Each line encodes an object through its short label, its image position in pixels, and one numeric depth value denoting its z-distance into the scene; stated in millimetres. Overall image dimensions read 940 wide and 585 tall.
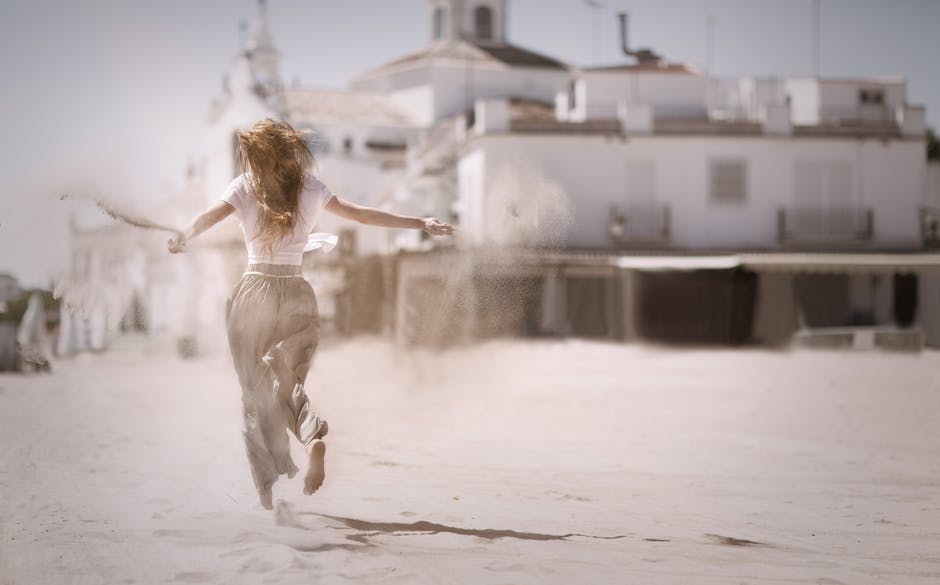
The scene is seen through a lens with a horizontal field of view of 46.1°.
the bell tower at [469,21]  62188
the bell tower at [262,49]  62156
